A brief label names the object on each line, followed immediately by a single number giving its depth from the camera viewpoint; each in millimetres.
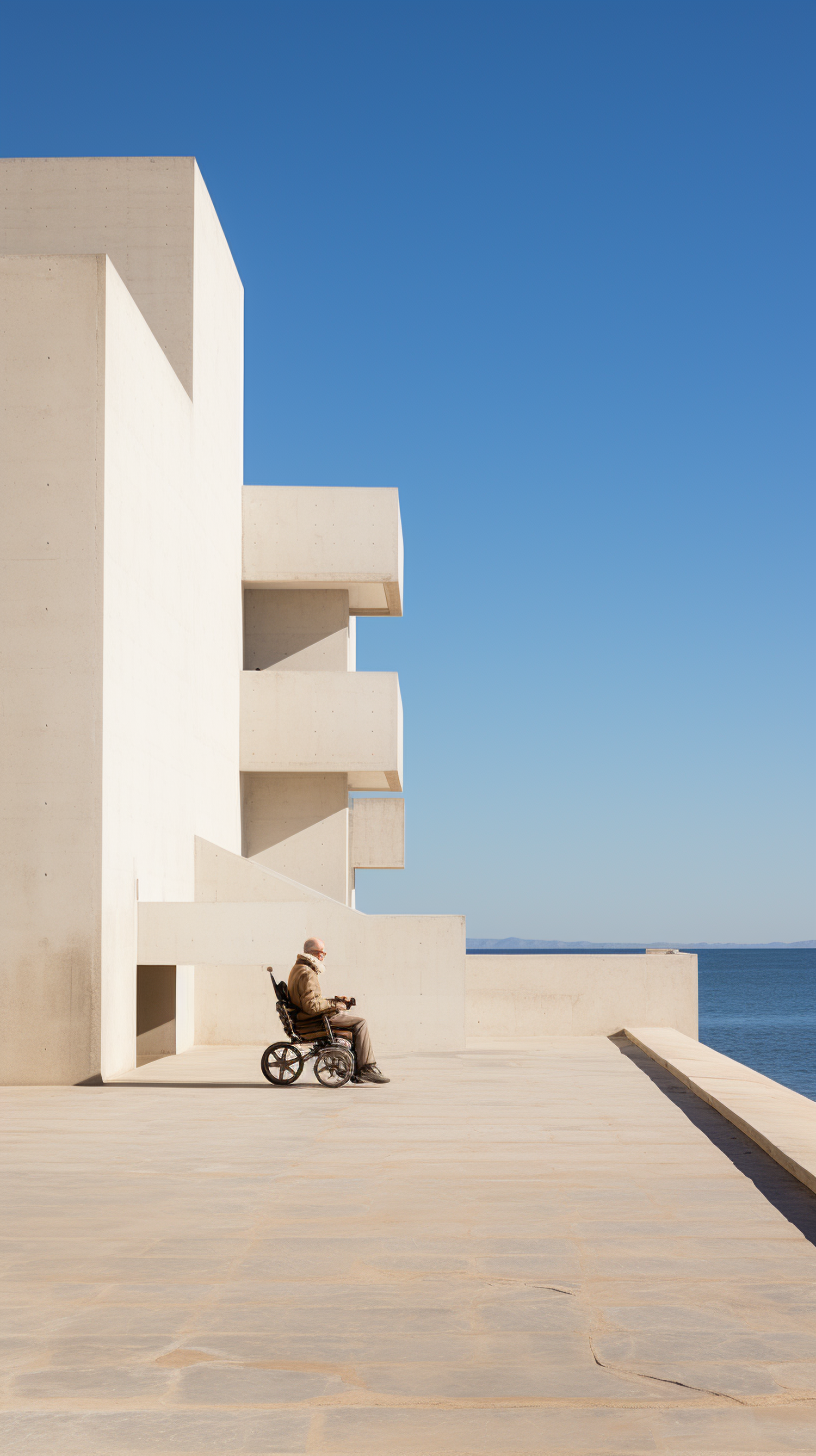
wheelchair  12938
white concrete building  13766
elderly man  12781
